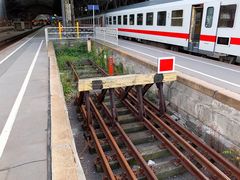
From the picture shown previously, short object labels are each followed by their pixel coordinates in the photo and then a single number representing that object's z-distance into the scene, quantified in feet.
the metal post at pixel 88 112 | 20.89
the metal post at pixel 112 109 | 21.51
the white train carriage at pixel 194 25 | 30.25
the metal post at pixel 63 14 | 72.59
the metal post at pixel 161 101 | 22.52
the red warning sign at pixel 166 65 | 21.61
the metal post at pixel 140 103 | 22.16
